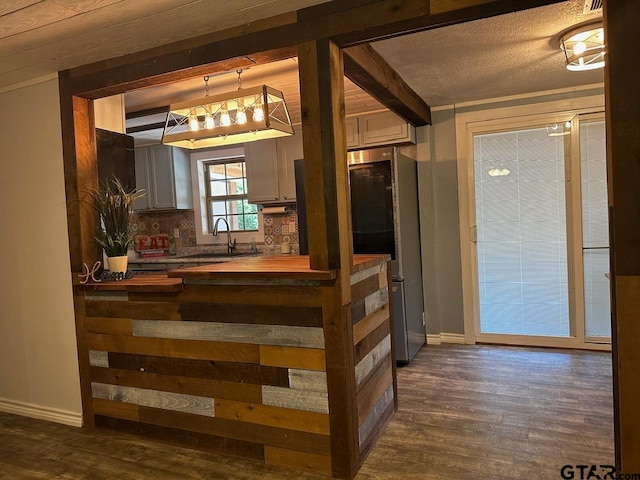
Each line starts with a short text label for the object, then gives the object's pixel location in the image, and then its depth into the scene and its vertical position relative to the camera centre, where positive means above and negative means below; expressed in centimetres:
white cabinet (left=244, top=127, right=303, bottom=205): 442 +56
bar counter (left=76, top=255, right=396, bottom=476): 207 -69
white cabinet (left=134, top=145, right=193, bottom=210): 503 +60
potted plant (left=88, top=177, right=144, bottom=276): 258 +5
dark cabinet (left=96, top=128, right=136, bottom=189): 274 +48
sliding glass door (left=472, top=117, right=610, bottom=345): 371 -20
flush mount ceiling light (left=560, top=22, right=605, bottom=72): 243 +94
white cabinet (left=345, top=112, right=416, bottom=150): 391 +78
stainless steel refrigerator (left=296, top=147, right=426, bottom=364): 356 -1
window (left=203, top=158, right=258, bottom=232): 516 +36
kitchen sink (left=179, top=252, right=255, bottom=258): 480 -31
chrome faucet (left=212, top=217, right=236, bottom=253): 501 -7
